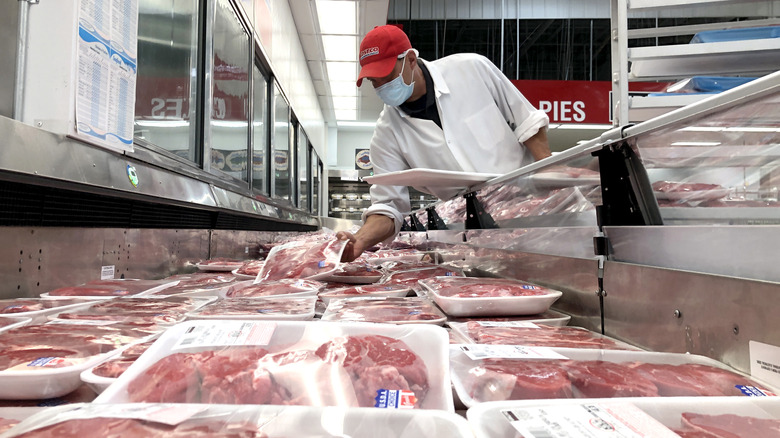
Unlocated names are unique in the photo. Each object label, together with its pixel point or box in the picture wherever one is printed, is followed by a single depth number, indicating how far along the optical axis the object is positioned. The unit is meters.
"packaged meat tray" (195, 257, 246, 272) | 2.29
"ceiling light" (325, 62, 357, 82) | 8.42
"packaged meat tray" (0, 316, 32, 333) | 0.92
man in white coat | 2.49
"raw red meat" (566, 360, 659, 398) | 0.65
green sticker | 1.54
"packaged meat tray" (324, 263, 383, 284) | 1.84
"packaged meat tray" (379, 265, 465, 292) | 1.79
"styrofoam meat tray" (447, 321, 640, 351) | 0.94
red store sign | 6.05
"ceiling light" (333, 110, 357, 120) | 11.95
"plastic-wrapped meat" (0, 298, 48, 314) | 1.07
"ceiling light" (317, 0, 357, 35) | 6.05
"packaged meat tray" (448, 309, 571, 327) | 1.11
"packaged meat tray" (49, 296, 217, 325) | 1.03
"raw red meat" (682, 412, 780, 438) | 0.49
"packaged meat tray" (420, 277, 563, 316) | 1.15
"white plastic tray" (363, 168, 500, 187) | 1.67
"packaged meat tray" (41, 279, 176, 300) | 1.33
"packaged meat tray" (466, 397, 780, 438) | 0.46
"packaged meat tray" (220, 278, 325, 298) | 1.40
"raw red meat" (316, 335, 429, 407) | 0.65
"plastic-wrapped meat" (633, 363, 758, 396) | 0.63
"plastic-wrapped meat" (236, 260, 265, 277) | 1.95
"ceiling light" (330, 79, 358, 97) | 9.52
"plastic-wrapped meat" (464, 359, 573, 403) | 0.65
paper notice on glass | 1.27
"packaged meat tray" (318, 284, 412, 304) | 1.44
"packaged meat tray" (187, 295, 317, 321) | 1.04
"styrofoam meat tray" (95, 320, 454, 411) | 0.70
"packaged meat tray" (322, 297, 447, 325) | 1.10
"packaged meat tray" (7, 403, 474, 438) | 0.46
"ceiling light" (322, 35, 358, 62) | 7.25
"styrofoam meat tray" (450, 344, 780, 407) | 0.70
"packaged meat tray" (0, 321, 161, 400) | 0.63
